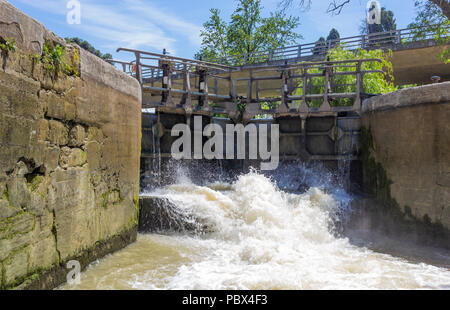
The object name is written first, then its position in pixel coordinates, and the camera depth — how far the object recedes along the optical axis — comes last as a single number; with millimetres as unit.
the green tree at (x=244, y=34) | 24344
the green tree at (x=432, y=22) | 9359
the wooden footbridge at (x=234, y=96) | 8664
